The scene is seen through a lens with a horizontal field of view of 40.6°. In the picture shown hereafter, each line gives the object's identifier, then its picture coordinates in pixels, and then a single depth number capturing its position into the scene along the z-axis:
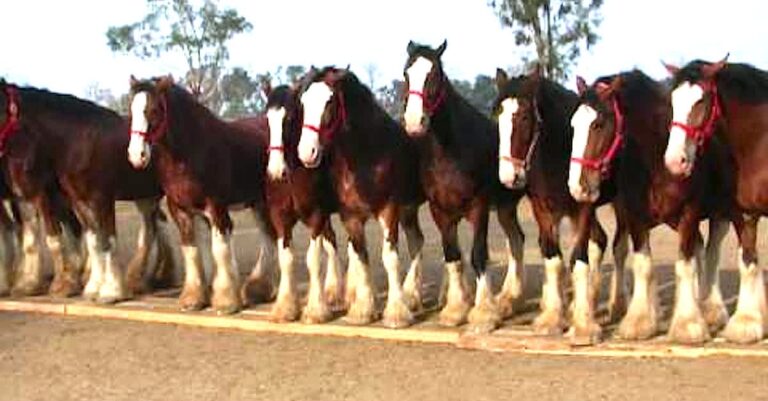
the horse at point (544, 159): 8.35
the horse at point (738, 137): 7.64
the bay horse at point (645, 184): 7.99
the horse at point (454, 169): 8.89
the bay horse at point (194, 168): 10.17
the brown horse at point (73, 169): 11.24
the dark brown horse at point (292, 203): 9.45
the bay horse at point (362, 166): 9.20
